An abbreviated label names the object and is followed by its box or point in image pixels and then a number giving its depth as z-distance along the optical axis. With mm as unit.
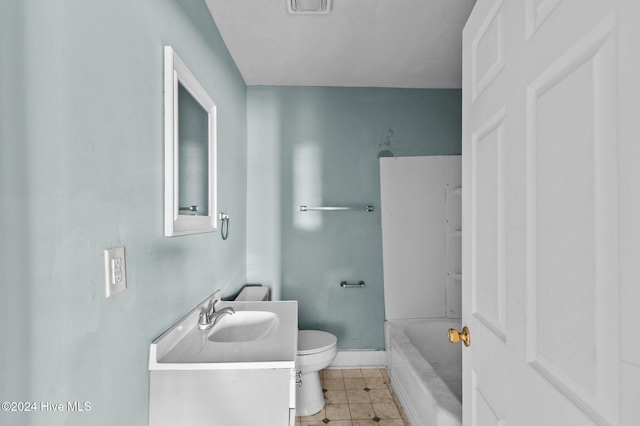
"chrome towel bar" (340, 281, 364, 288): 2895
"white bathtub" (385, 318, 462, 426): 1728
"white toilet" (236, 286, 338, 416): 2211
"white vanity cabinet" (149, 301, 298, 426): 1126
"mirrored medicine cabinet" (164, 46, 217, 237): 1297
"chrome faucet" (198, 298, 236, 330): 1555
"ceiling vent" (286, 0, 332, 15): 1796
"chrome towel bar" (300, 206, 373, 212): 2808
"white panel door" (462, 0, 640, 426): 524
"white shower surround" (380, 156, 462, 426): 2926
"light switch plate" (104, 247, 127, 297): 930
